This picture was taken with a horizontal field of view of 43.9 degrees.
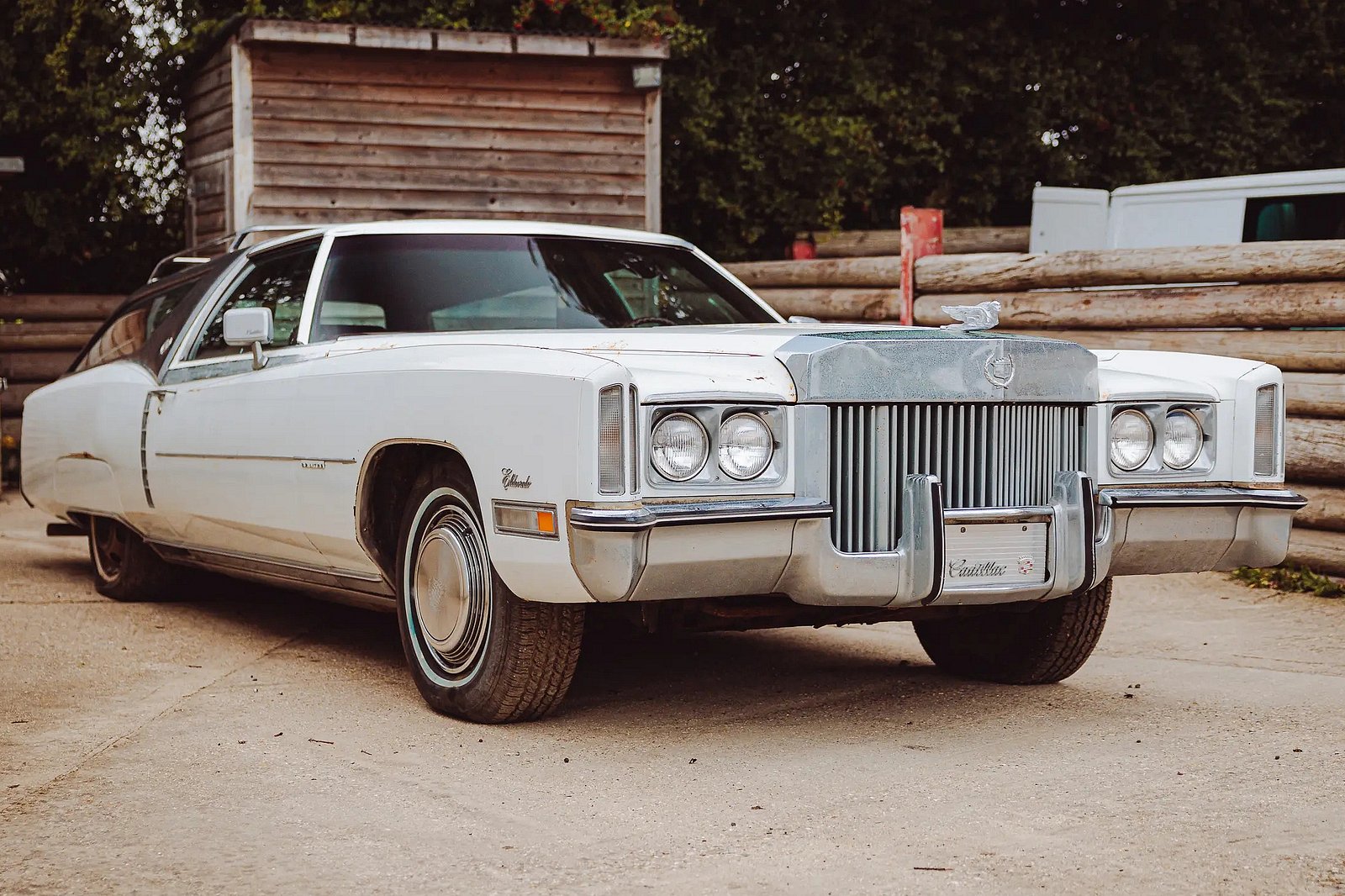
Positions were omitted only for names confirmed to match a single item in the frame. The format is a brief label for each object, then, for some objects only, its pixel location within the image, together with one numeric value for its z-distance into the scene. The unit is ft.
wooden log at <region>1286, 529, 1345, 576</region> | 25.11
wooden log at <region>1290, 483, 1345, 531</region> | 25.29
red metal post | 38.04
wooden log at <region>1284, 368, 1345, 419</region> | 25.71
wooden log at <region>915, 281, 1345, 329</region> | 26.61
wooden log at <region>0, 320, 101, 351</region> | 49.85
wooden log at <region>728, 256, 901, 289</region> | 40.04
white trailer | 36.24
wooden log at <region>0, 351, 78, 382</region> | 49.85
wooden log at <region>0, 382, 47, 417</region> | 49.16
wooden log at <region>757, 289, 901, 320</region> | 38.78
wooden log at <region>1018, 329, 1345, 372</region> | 26.22
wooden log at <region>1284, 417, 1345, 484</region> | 25.44
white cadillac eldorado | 13.43
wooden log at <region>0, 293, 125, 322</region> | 50.37
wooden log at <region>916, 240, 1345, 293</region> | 26.86
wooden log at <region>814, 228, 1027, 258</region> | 53.78
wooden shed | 46.62
